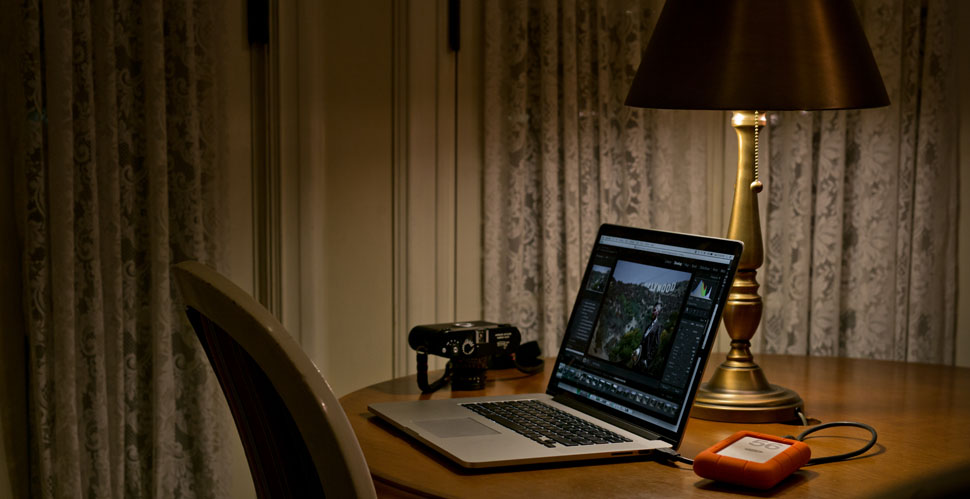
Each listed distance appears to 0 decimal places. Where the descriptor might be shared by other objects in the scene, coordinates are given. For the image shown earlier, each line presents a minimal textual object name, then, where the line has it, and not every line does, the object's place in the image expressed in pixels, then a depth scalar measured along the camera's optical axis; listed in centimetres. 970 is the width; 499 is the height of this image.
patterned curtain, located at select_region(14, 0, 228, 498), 202
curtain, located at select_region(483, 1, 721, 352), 268
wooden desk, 120
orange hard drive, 118
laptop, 132
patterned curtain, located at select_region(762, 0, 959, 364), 275
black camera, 167
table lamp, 142
